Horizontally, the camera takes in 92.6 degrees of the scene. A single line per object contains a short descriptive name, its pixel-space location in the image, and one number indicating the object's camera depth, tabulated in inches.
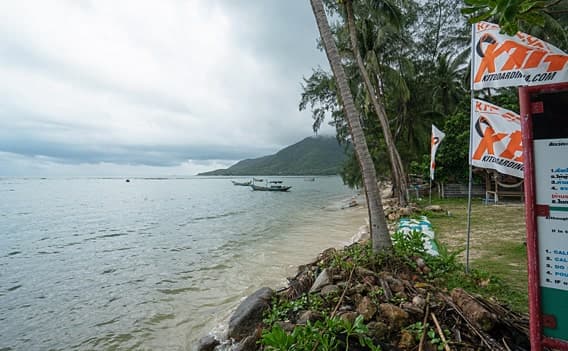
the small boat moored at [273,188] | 1838.1
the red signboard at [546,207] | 69.1
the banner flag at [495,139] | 150.4
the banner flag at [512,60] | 104.1
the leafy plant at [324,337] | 98.7
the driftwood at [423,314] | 101.4
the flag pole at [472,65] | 155.9
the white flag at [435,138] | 408.2
